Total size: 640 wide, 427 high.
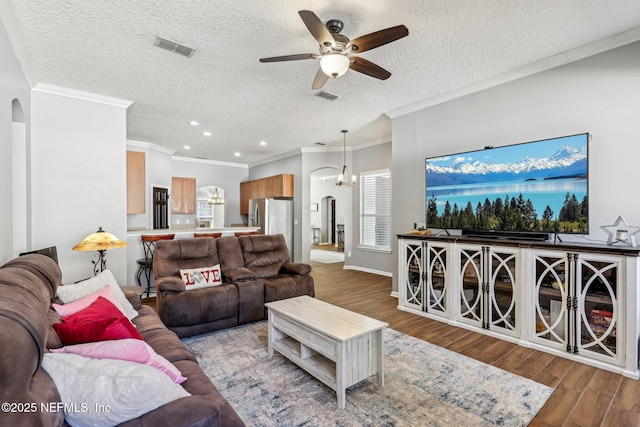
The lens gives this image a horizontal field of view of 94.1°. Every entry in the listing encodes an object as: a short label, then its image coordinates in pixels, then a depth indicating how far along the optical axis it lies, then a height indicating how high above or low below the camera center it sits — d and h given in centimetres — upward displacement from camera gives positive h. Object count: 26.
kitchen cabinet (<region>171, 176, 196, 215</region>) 807 +45
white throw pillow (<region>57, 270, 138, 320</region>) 214 -59
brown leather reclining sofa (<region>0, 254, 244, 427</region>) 78 -47
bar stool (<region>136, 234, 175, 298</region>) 478 -77
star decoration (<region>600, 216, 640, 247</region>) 263 -20
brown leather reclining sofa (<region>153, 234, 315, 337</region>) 324 -89
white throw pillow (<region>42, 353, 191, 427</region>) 102 -63
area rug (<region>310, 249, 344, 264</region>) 871 -144
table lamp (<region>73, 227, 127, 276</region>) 337 -37
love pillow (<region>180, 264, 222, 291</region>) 356 -81
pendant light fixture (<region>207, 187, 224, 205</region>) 818 +32
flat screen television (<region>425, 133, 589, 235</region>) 291 +25
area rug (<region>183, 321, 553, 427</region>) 198 -138
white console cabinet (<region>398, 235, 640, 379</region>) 250 -85
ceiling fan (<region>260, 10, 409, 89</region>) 210 +128
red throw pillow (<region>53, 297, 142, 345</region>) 149 -60
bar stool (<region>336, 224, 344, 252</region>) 1096 -101
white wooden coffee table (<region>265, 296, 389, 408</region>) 213 -103
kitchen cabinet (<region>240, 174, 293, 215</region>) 760 +63
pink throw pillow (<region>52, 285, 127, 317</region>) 190 -62
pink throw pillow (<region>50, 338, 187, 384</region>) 124 -59
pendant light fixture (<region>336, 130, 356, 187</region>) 586 +64
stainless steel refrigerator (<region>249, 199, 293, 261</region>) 743 -15
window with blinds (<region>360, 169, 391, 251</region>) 651 +2
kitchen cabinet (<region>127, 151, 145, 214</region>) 562 +56
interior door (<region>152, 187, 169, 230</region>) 694 +9
